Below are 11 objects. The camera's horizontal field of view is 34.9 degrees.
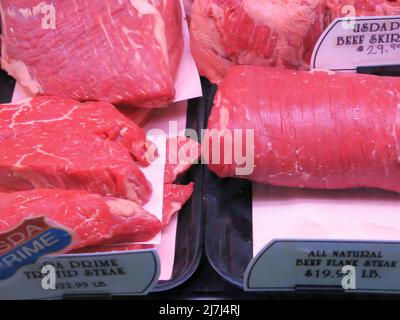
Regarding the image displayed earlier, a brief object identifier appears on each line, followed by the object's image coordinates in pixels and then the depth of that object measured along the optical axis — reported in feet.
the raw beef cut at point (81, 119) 1.84
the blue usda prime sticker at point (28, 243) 1.47
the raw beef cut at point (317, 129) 1.74
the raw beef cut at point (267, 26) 1.89
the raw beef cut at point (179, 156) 1.90
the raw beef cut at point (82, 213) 1.60
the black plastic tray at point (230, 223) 1.79
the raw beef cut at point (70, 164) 1.72
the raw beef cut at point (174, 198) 1.83
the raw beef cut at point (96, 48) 1.97
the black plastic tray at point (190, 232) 1.74
